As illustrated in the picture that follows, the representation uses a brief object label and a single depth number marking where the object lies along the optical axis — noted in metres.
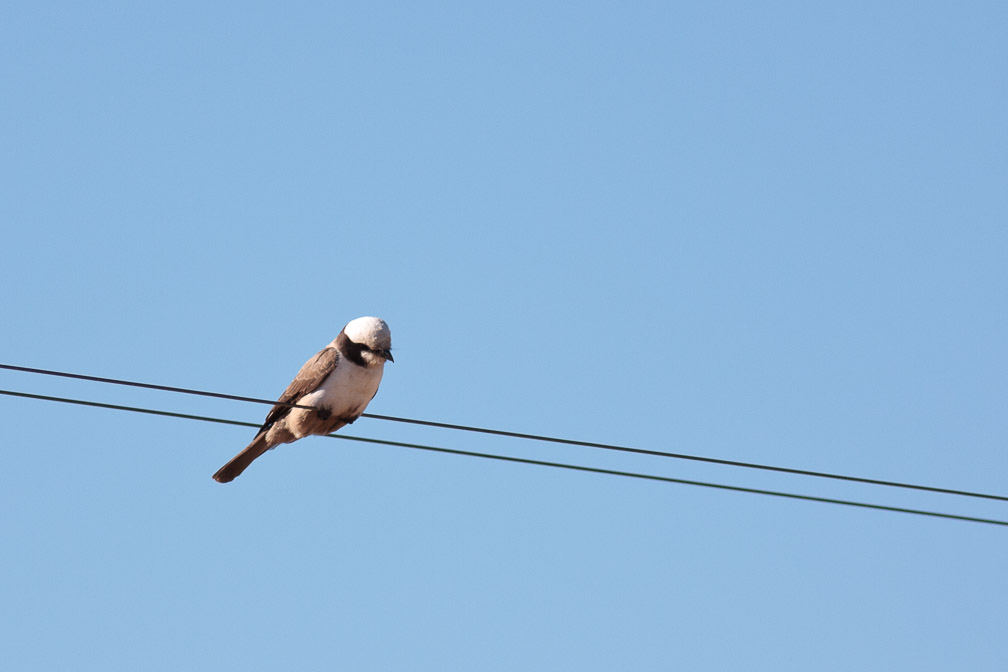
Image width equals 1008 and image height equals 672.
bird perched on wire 22.83
